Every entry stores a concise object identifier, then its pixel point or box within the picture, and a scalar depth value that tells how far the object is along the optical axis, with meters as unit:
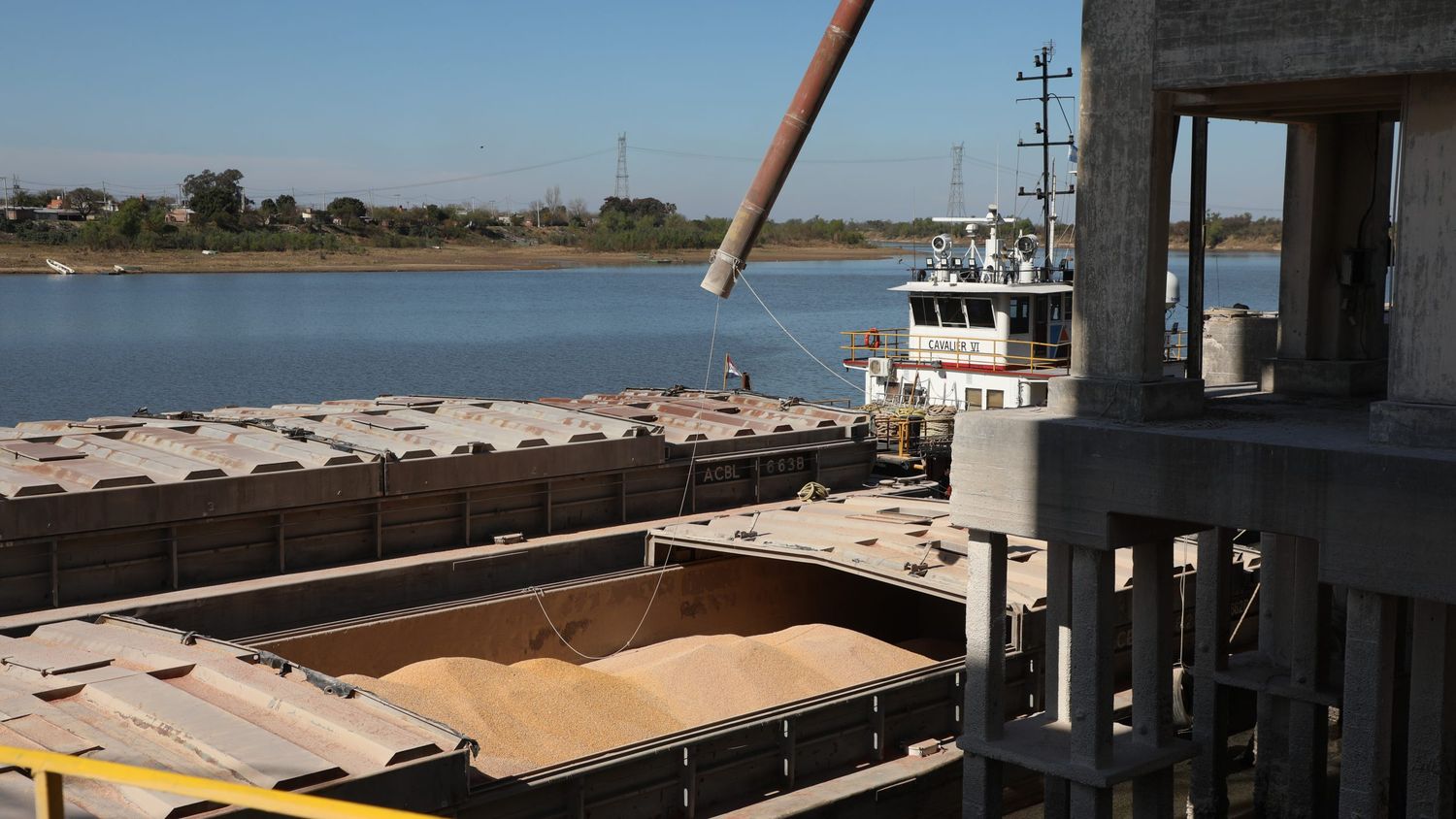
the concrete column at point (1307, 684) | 13.60
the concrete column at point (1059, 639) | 12.03
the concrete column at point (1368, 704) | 9.86
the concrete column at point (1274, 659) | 14.01
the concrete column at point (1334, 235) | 13.53
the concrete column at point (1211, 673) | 13.75
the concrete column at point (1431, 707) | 10.14
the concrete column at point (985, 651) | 11.81
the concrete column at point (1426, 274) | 9.90
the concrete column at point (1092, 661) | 11.00
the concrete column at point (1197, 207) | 12.64
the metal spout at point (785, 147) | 15.73
